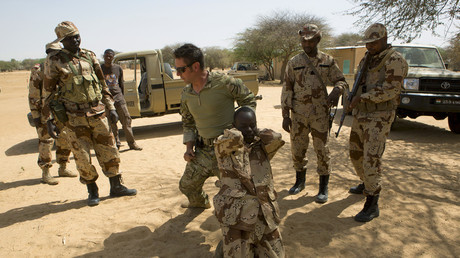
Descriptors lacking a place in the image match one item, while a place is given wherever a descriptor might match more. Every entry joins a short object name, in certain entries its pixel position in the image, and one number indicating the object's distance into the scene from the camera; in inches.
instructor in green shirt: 105.7
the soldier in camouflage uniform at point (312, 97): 137.3
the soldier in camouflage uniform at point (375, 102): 119.4
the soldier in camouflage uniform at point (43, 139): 182.5
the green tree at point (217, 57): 1721.2
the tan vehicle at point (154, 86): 288.7
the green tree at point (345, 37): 1731.3
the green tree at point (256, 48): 999.0
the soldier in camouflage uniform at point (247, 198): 85.1
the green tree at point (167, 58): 1347.2
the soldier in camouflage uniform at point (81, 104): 139.2
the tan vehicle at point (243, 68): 828.9
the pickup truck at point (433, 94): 243.4
